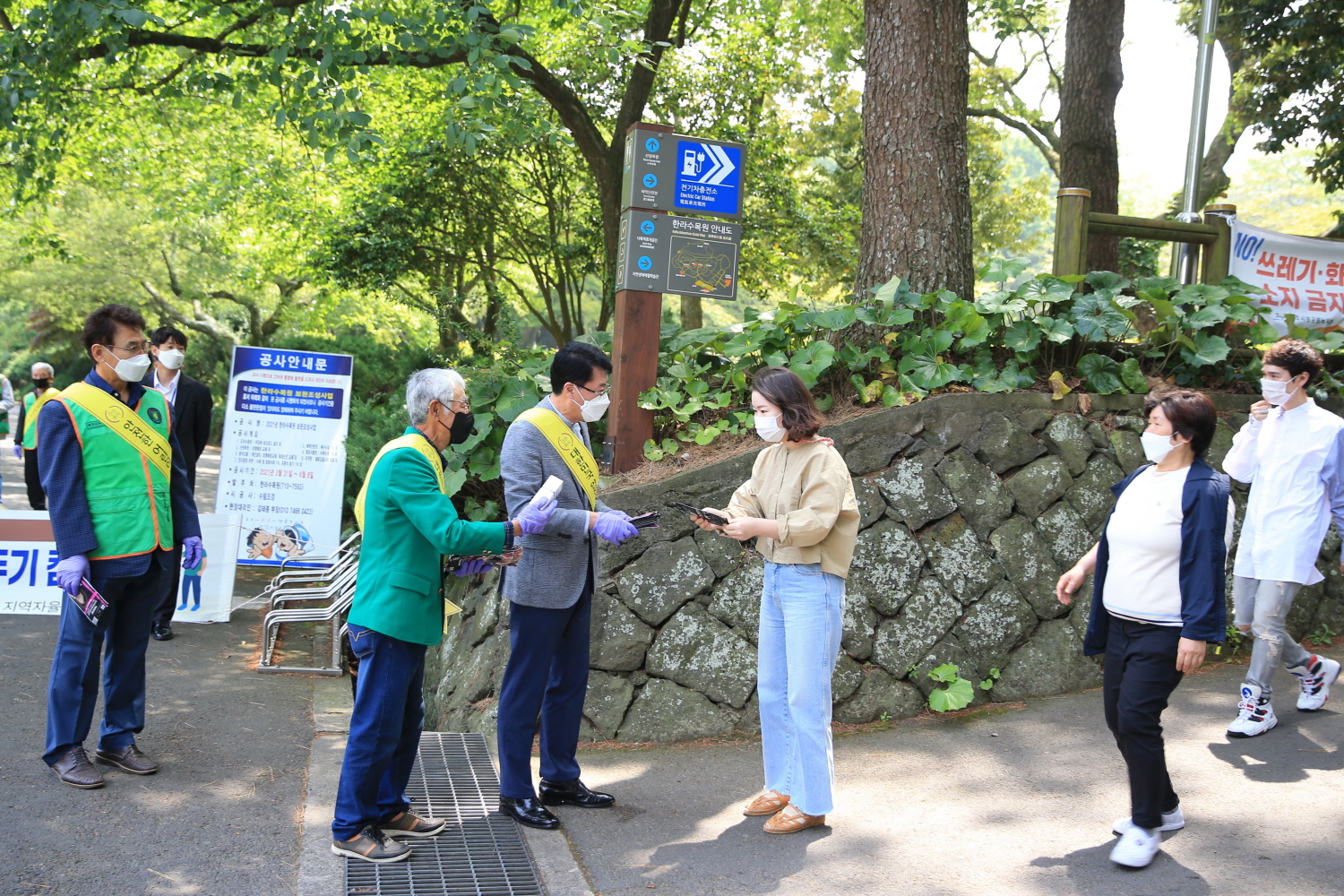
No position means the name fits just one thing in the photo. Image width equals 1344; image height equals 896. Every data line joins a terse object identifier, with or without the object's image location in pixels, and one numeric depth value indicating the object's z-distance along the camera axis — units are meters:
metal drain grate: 3.51
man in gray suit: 3.94
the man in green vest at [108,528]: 4.20
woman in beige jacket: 3.79
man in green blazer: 3.49
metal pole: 8.63
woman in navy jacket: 3.39
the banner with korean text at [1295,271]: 7.23
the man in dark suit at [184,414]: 6.83
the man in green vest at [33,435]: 10.16
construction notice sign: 8.43
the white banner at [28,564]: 7.06
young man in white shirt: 4.57
